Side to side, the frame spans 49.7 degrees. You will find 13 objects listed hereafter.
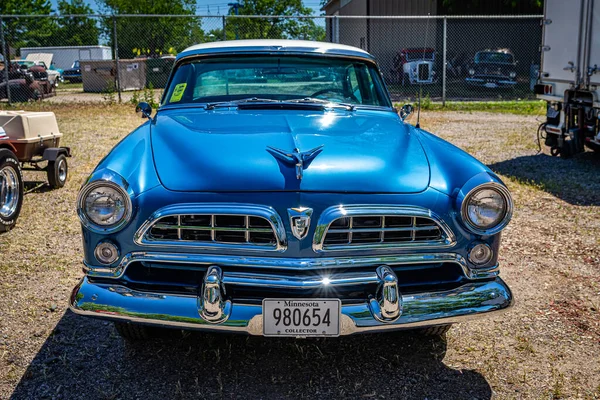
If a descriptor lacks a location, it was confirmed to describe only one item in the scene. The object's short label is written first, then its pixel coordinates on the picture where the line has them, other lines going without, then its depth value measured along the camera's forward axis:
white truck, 8.59
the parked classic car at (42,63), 27.34
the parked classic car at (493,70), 20.56
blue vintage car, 2.85
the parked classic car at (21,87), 16.92
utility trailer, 5.68
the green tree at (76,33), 40.25
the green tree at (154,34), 24.19
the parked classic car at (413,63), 21.56
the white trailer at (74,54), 39.00
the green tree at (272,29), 26.10
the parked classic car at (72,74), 34.06
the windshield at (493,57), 20.72
